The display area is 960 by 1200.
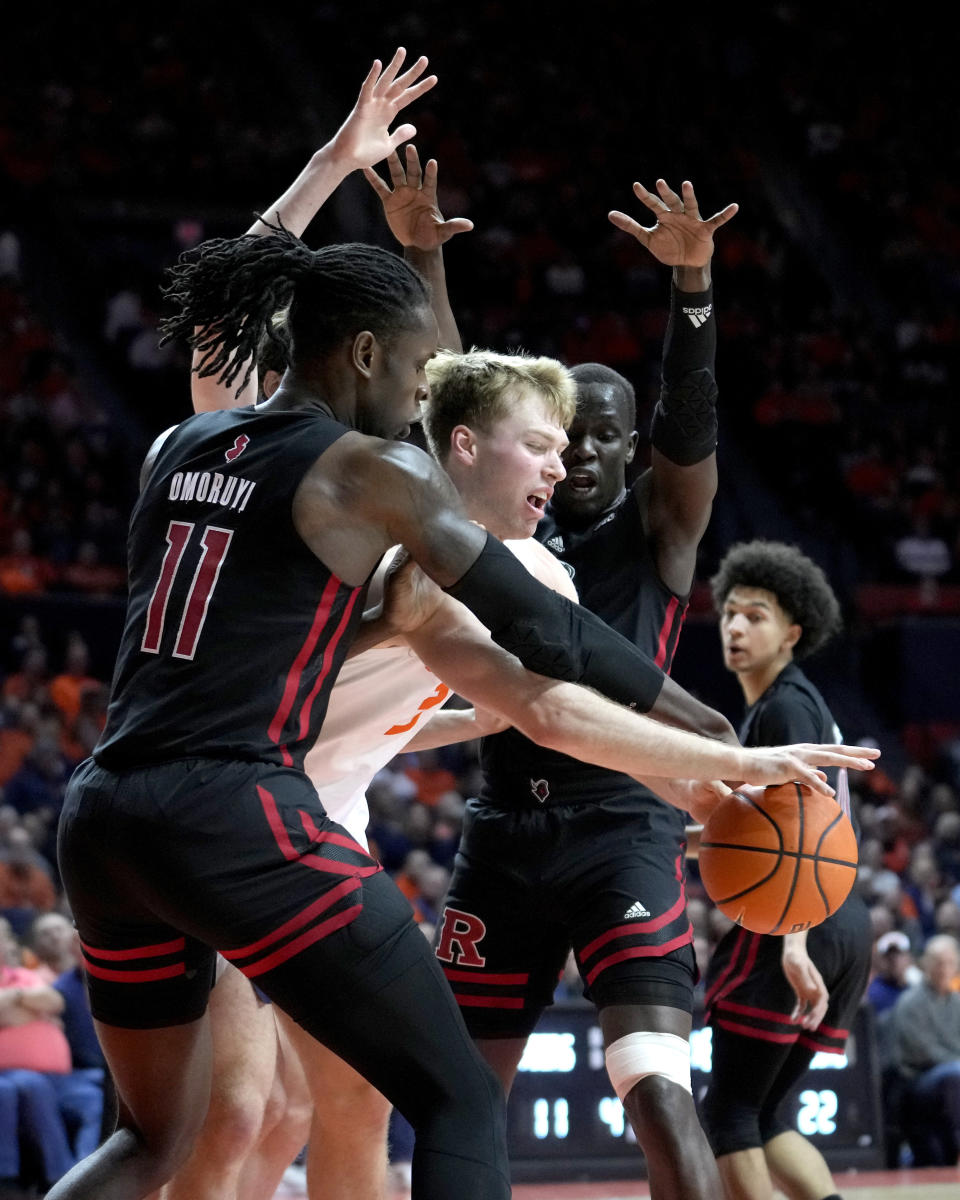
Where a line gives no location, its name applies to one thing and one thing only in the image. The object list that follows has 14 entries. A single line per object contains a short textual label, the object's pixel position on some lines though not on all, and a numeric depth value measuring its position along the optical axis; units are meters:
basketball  3.58
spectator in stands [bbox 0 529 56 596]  13.20
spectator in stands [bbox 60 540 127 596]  13.39
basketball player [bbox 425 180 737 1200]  3.88
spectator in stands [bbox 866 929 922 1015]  9.70
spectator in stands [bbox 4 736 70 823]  10.52
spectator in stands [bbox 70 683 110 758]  11.12
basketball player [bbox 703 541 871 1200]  5.05
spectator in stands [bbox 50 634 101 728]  12.00
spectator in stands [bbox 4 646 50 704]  11.95
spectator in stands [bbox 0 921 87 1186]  7.29
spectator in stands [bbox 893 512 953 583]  16.30
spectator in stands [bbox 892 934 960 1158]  8.96
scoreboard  7.88
